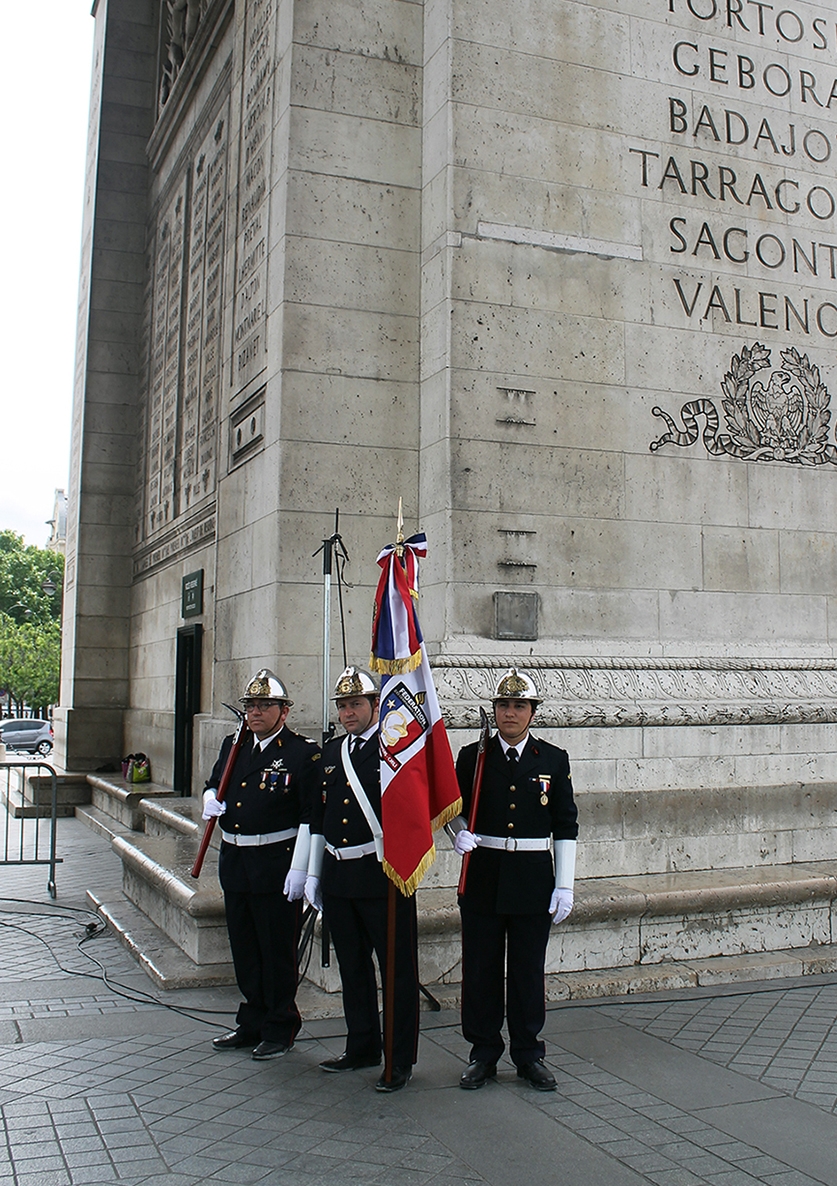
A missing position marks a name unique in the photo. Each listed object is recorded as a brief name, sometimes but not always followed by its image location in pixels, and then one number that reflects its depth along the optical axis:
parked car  43.66
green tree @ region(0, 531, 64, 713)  64.62
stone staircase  7.66
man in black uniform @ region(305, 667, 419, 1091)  6.06
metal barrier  12.50
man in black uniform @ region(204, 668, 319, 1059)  6.39
